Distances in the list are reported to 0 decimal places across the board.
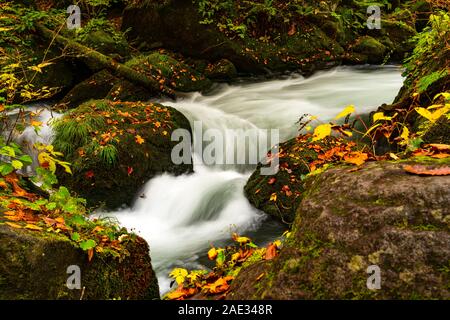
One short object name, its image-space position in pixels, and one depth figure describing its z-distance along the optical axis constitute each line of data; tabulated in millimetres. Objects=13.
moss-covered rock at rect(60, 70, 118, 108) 10320
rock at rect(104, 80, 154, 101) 10031
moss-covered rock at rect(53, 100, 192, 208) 6496
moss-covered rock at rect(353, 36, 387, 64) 13375
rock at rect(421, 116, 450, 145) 3453
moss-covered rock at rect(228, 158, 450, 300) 1592
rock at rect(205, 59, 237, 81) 11915
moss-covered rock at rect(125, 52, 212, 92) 10766
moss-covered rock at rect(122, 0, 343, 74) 12133
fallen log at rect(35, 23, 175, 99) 10330
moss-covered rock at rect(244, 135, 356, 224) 5770
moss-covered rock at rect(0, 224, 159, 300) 2363
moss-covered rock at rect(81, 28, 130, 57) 11914
